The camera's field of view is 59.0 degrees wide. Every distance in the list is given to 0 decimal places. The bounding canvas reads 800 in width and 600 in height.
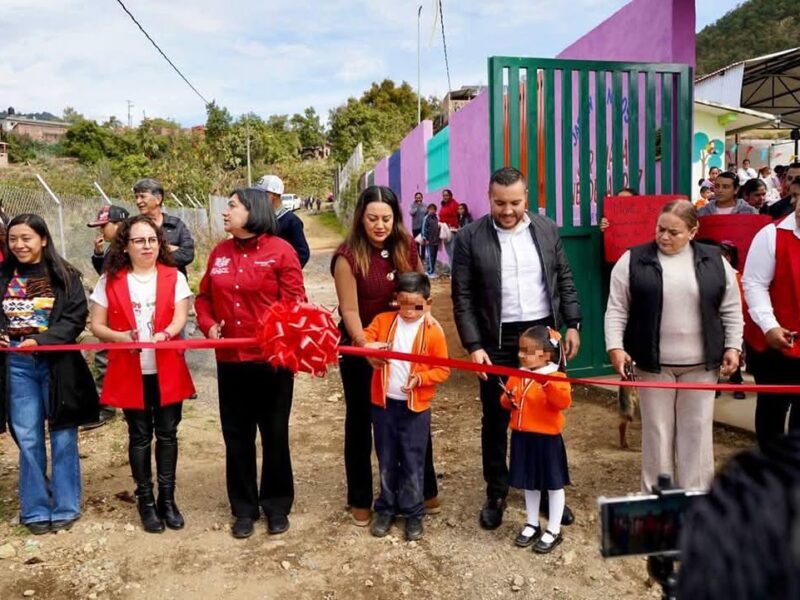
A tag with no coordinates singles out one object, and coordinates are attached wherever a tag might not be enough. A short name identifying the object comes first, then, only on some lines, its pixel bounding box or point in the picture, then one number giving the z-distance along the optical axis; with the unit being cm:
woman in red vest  380
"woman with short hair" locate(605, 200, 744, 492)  343
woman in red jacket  369
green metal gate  556
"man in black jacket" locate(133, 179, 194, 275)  547
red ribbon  330
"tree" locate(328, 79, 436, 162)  3922
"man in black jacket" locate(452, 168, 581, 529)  372
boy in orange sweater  366
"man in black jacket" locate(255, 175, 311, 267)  546
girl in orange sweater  352
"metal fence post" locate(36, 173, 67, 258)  898
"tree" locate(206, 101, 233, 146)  3759
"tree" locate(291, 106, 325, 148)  5588
